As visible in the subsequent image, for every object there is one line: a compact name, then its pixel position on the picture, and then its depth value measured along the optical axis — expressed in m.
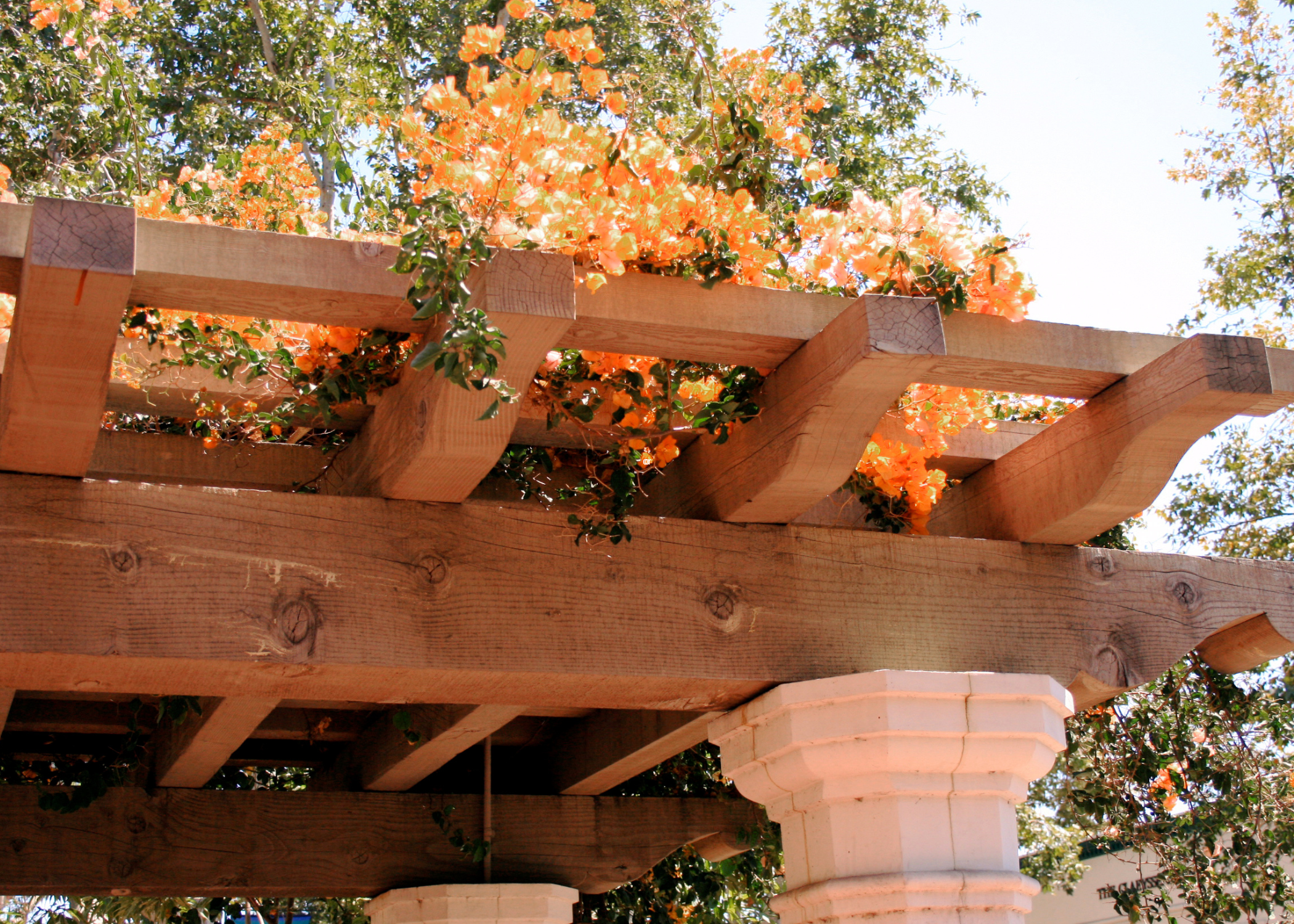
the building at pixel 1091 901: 11.34
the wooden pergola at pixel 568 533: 1.69
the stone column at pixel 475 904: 3.39
